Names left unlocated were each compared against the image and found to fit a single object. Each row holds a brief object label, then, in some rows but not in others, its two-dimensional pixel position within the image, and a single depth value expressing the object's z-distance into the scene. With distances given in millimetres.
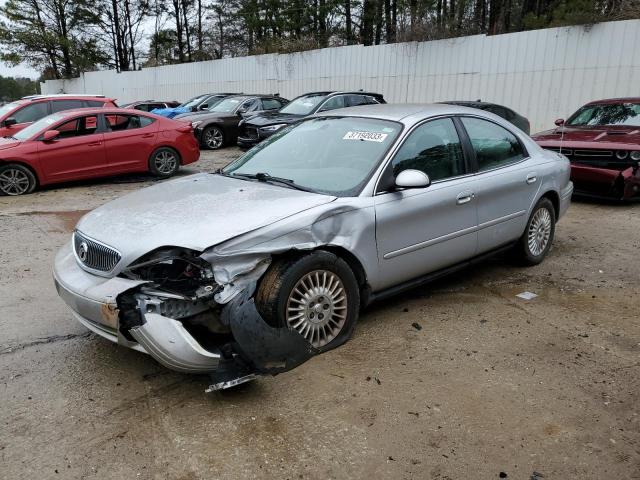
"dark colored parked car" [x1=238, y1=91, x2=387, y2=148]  13523
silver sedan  3068
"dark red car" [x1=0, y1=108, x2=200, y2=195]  9211
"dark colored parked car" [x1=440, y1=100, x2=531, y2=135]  11930
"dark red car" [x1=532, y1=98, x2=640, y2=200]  7793
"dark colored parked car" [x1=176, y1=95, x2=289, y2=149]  15422
